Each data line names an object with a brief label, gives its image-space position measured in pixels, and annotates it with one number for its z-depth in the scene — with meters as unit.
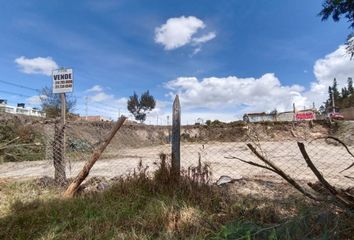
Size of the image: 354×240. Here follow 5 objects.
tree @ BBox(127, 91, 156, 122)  52.94
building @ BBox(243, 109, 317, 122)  42.66
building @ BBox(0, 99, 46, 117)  31.53
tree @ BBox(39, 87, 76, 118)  31.09
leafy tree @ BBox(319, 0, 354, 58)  4.81
